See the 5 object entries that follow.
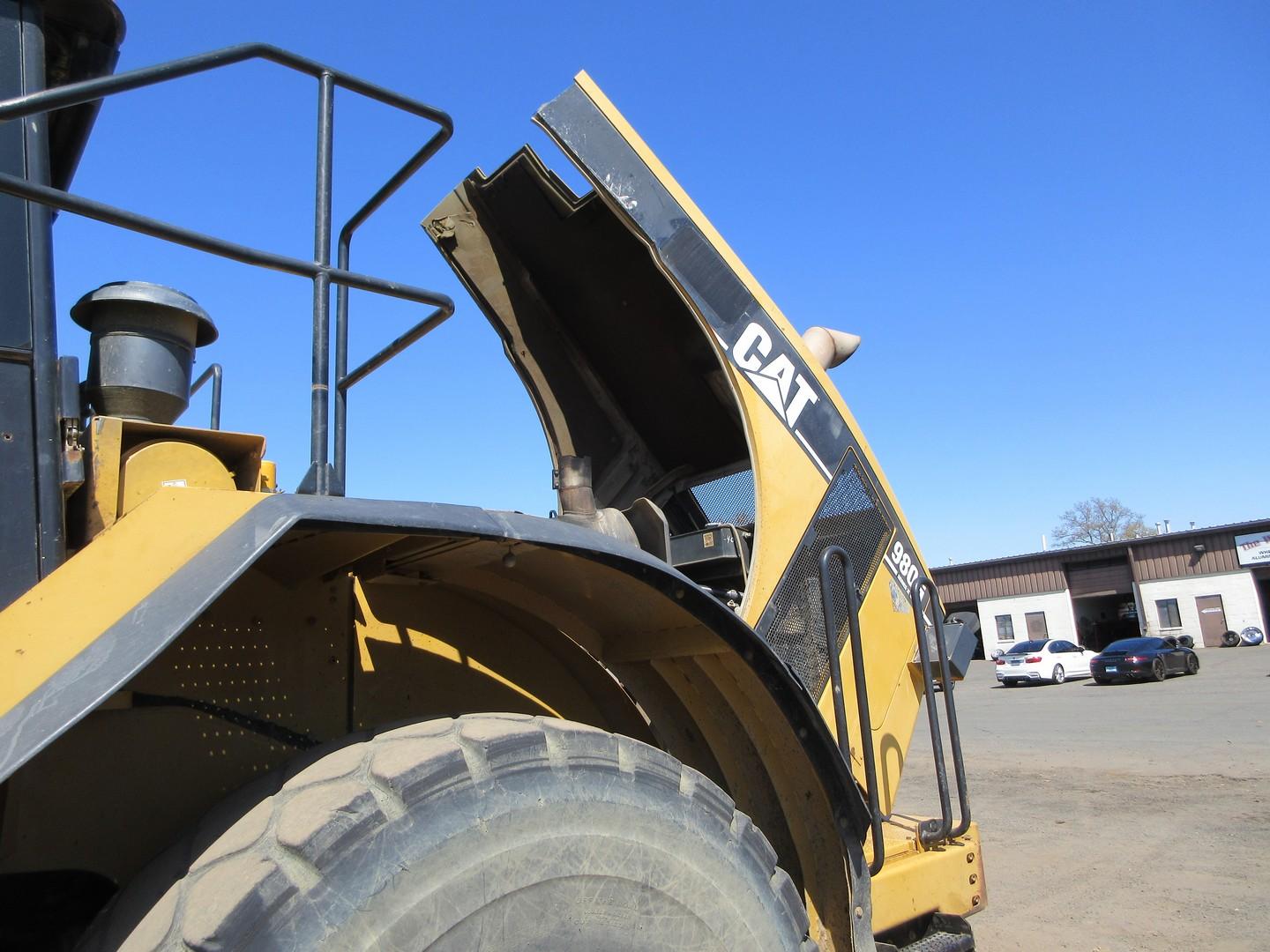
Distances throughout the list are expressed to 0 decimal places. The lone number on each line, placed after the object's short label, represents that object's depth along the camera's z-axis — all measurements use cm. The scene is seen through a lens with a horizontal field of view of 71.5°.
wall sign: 3666
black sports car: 2534
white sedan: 2772
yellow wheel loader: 137
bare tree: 6334
